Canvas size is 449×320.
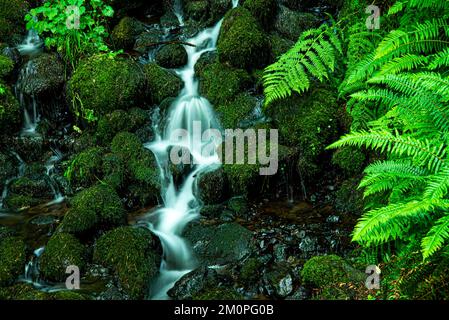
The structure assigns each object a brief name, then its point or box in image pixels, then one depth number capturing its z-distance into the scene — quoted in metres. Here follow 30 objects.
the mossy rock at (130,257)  4.91
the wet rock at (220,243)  5.48
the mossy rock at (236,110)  7.27
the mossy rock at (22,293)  4.38
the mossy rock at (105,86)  7.54
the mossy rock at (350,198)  5.78
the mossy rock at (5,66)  7.78
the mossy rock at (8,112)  7.58
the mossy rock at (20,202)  6.57
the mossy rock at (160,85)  7.82
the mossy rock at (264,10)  8.13
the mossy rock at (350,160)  6.09
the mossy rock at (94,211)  5.65
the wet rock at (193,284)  4.83
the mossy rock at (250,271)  4.90
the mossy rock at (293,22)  8.13
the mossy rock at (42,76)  7.73
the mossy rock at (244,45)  7.62
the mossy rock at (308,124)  6.49
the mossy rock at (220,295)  4.43
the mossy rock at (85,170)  6.83
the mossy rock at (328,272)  4.23
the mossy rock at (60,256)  5.10
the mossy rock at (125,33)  8.80
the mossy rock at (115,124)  7.44
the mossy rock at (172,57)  8.33
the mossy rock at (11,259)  4.97
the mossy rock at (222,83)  7.55
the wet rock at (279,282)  4.62
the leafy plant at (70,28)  7.98
